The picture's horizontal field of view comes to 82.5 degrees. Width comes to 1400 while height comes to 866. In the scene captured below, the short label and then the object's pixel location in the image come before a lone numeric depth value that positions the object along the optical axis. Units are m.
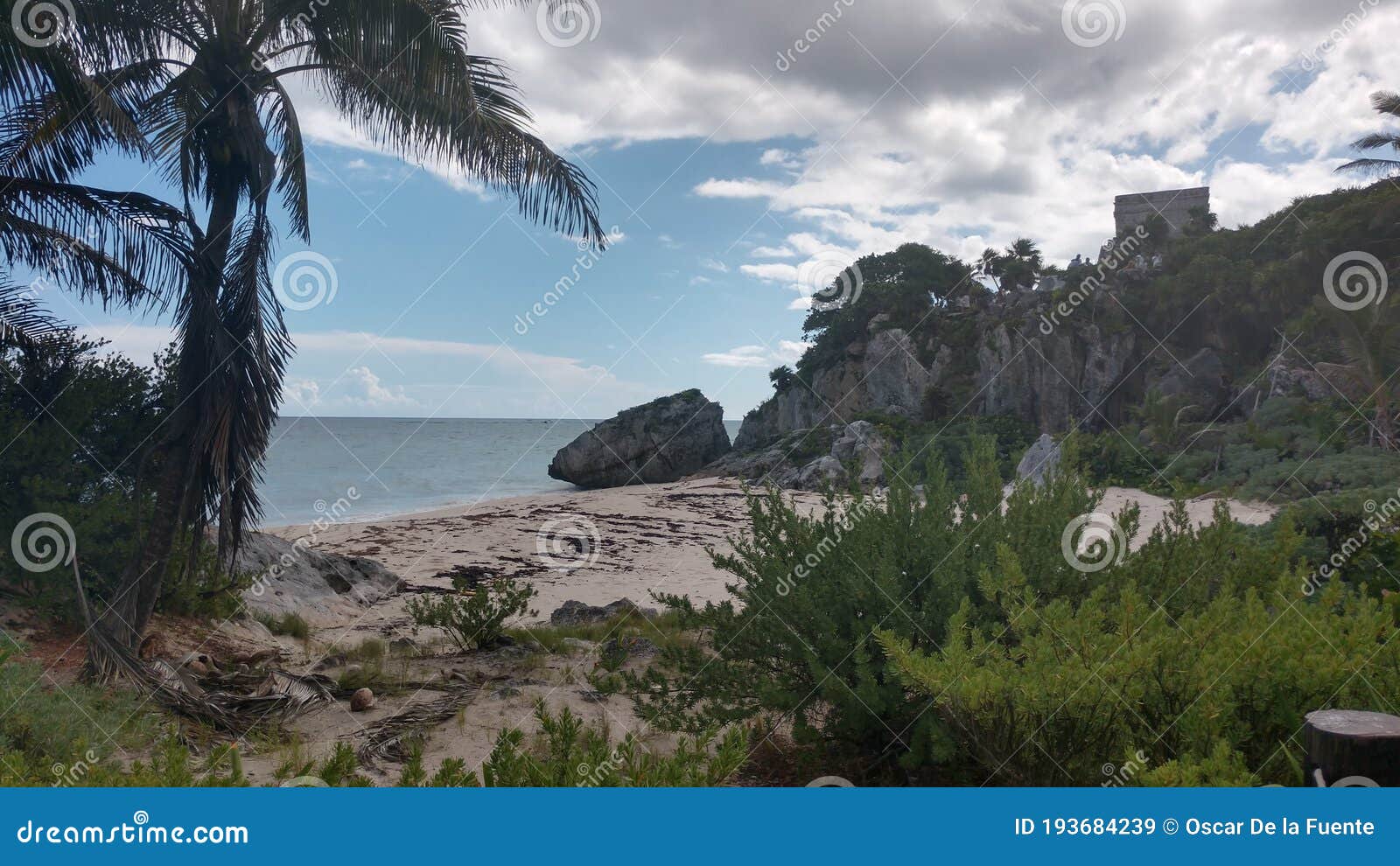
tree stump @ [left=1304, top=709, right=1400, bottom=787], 2.59
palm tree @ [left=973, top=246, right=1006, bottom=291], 40.91
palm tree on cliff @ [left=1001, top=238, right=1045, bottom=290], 39.91
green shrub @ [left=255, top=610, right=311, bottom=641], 9.12
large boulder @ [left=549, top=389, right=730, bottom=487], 38.56
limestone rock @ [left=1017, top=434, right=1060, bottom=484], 19.62
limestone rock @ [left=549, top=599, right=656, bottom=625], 9.89
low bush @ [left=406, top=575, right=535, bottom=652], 8.04
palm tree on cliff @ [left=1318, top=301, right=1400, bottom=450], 17.86
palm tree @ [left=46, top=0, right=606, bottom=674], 6.52
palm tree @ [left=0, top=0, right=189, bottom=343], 5.91
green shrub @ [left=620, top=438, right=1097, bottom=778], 4.16
